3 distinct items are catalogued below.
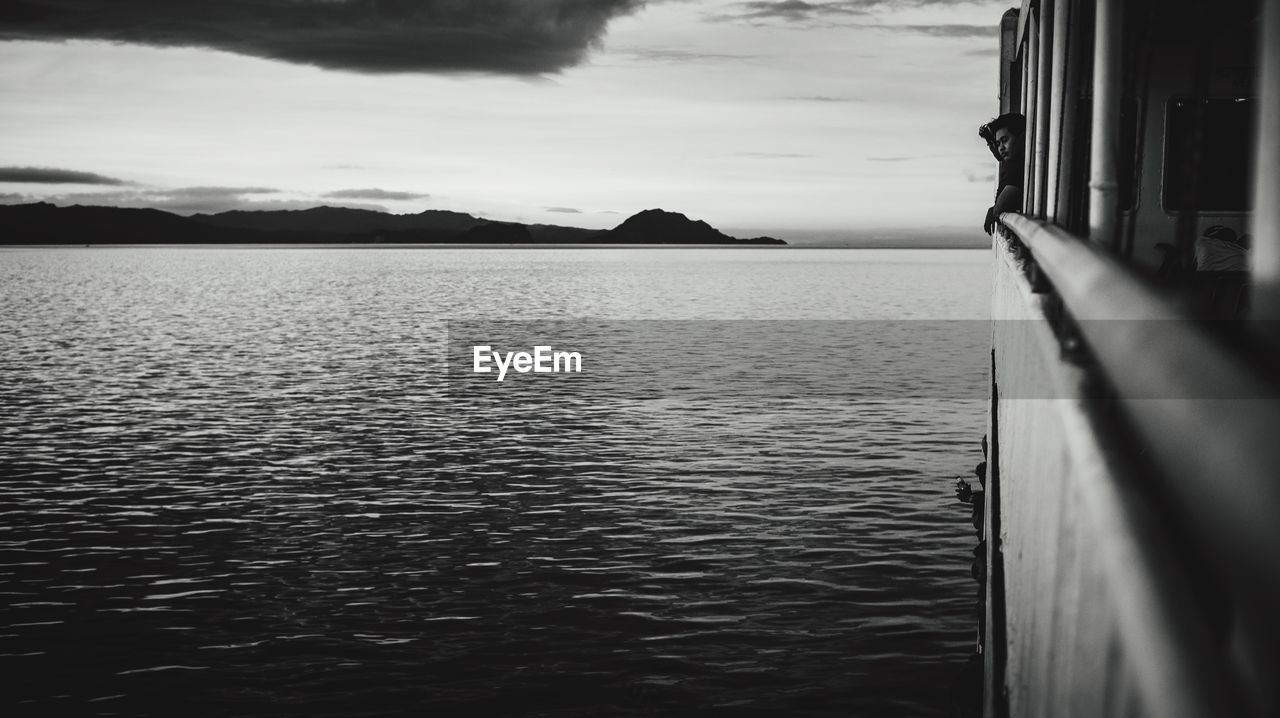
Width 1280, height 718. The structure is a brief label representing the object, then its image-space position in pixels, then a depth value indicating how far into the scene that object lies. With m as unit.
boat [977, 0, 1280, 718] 0.72
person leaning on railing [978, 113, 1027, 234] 10.95
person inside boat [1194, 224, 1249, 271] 8.06
